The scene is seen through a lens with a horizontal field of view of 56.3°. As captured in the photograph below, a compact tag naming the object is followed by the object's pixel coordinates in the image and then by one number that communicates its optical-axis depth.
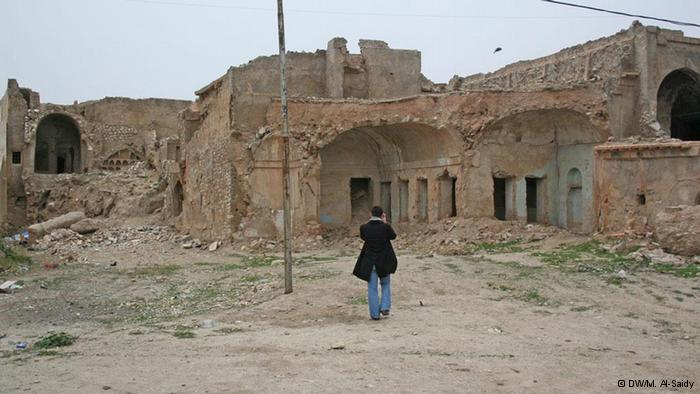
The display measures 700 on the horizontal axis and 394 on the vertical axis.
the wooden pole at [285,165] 11.47
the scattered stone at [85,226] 25.08
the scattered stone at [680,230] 13.86
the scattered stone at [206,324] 9.35
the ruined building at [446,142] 18.16
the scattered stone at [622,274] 12.30
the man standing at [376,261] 9.07
